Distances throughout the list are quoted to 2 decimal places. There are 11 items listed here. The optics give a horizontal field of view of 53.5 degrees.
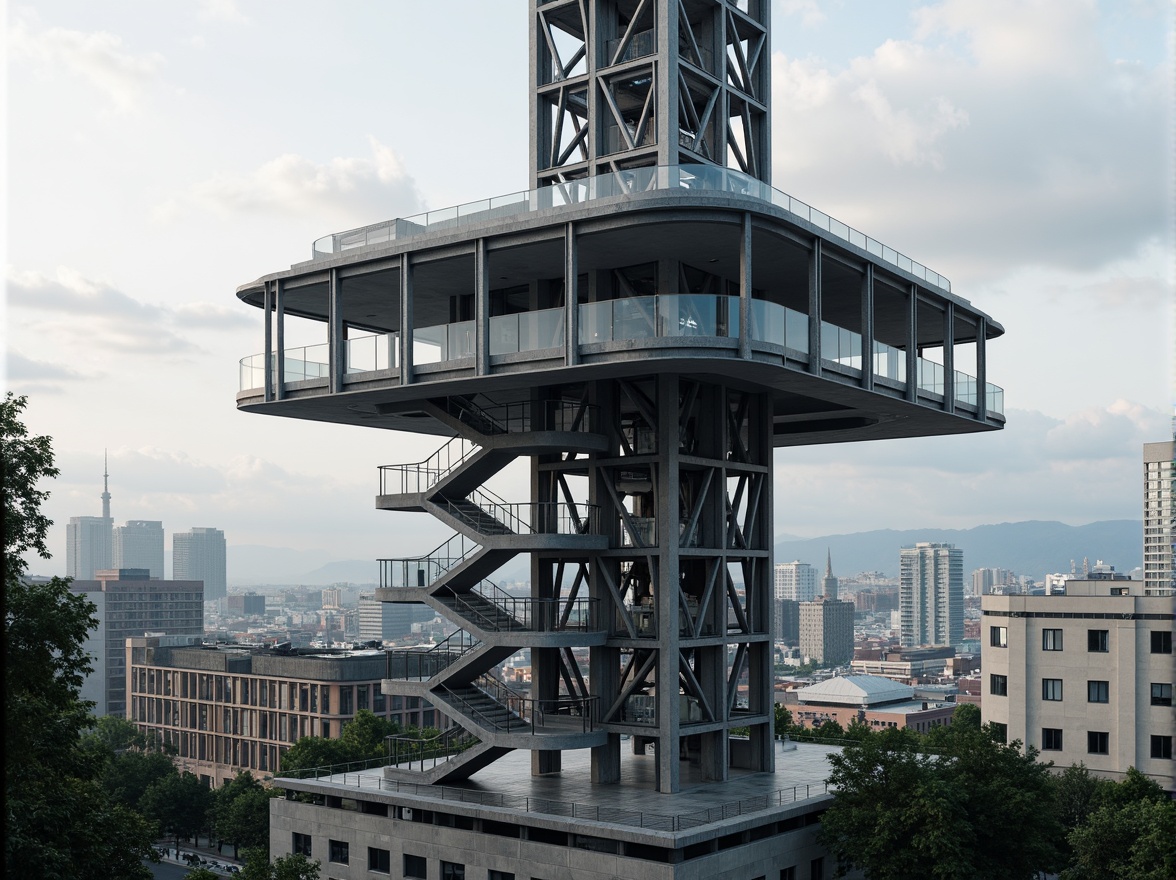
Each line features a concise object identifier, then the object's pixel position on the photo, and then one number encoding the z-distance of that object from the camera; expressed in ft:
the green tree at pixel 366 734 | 316.40
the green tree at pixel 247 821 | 321.32
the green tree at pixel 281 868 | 140.05
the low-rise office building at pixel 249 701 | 472.03
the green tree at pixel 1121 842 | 134.72
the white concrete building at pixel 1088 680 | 279.08
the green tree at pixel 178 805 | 364.79
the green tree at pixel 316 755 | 312.29
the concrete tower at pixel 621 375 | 128.98
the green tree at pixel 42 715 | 83.41
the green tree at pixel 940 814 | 132.98
